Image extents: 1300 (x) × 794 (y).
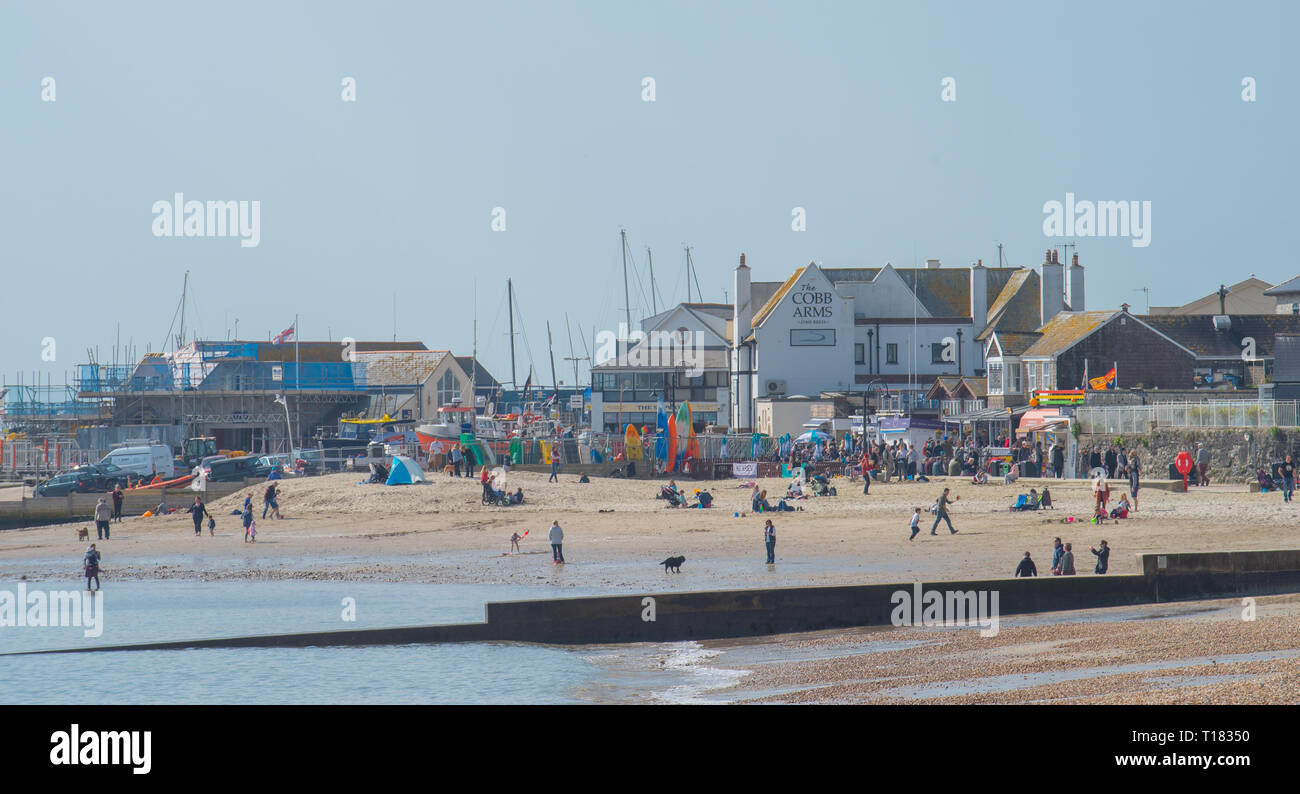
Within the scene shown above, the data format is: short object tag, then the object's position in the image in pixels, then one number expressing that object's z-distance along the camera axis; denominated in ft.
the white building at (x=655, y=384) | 285.64
